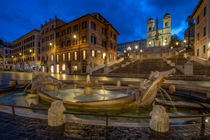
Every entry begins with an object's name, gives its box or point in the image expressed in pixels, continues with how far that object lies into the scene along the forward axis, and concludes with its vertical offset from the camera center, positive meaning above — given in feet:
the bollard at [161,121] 8.77 -4.49
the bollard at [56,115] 9.50 -4.28
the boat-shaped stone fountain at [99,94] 14.94 -4.64
